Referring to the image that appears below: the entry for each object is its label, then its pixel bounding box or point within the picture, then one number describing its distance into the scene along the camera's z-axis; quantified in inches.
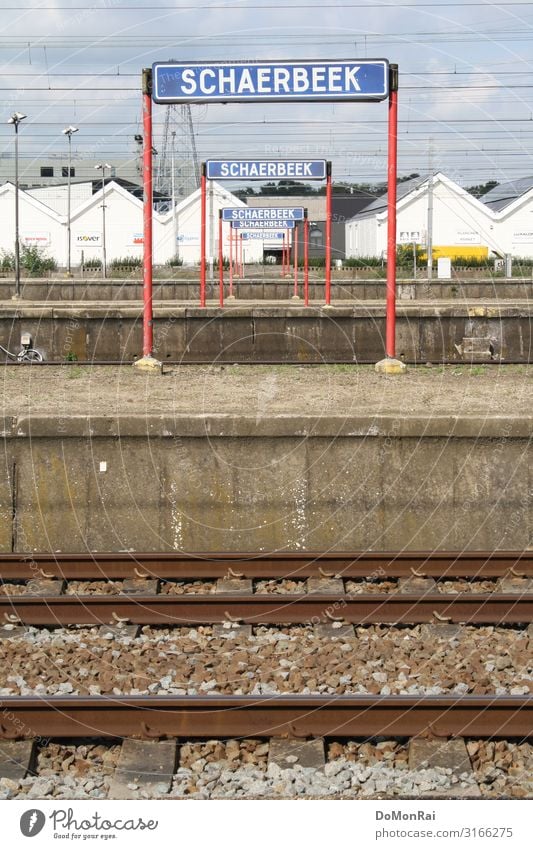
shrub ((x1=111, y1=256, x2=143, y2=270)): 2214.3
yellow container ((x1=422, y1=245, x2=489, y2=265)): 2517.0
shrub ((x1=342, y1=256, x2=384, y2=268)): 2097.7
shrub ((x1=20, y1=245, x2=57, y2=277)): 2106.3
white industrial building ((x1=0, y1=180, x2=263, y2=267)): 2568.9
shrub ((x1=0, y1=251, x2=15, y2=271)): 2288.4
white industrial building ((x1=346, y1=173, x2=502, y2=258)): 2532.0
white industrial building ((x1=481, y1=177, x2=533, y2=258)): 2610.7
